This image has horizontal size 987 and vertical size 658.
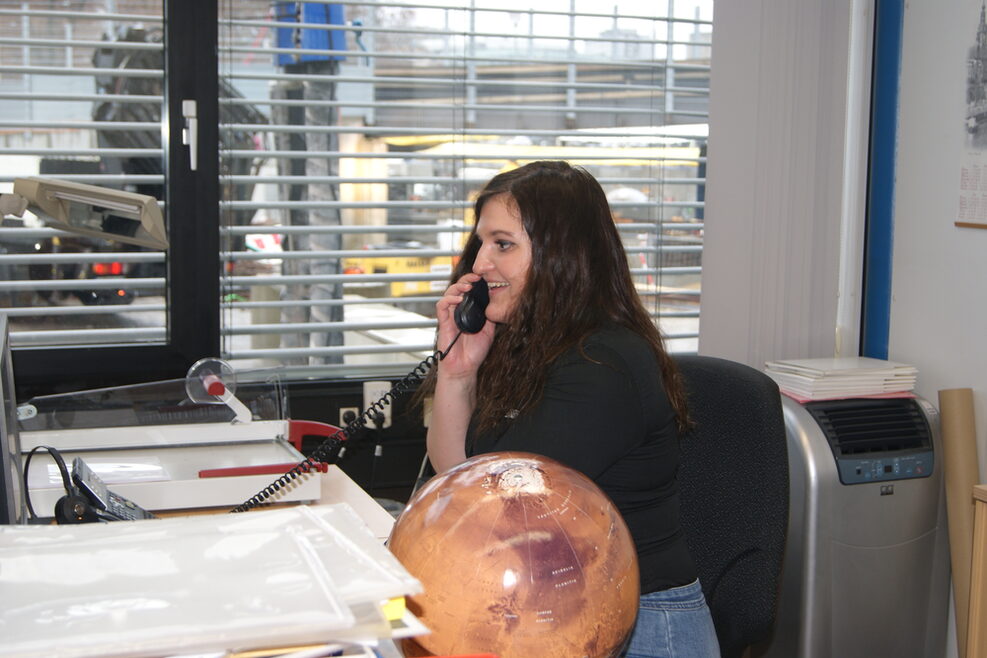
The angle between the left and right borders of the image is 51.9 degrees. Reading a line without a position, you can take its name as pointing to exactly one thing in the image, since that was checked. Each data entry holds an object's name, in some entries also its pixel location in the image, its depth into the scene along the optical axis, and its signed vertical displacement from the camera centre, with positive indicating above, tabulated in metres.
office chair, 1.79 -0.48
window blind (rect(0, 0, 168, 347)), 2.77 +0.20
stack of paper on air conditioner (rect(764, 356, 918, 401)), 2.55 -0.39
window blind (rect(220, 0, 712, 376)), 2.96 +0.25
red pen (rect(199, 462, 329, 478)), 1.69 -0.42
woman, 1.58 -0.25
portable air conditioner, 2.43 -0.75
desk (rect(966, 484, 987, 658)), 2.31 -0.81
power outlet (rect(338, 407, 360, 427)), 2.93 -0.56
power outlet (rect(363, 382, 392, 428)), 2.91 -0.49
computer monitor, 1.08 -0.28
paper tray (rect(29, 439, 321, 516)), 1.59 -0.42
